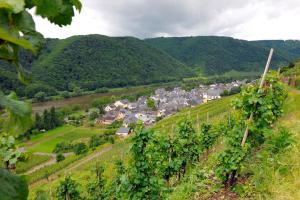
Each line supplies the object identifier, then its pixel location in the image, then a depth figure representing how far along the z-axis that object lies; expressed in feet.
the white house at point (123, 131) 254.33
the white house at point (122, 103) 399.85
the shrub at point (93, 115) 340.80
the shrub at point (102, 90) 509.35
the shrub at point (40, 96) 413.18
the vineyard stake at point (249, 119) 29.07
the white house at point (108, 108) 377.19
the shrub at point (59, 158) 211.61
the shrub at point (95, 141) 229.04
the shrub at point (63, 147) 240.12
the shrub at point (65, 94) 453.17
